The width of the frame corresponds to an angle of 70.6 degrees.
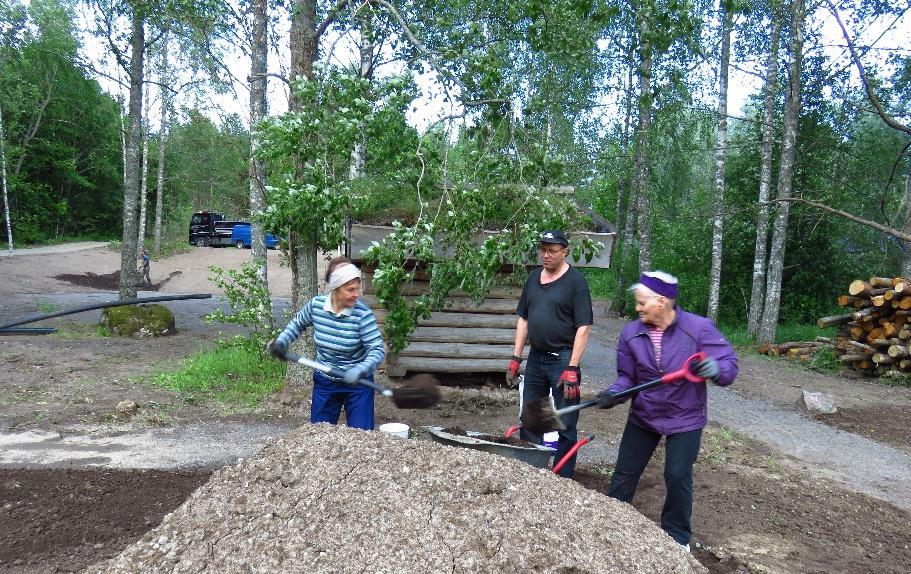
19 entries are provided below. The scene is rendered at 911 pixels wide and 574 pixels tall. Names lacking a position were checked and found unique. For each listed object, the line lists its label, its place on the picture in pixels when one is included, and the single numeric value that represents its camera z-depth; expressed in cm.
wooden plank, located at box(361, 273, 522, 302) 692
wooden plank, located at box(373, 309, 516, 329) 732
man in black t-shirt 407
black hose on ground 642
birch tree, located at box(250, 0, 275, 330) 706
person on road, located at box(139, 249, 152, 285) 2062
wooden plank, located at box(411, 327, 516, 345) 727
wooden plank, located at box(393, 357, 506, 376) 723
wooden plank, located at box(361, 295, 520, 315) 731
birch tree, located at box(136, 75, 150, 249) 2344
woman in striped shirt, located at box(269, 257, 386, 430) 366
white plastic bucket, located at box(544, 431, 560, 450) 421
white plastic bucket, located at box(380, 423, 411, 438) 405
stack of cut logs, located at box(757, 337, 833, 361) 1102
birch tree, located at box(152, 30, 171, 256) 2117
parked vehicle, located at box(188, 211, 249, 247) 3212
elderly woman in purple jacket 320
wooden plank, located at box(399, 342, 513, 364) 727
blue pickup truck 3173
